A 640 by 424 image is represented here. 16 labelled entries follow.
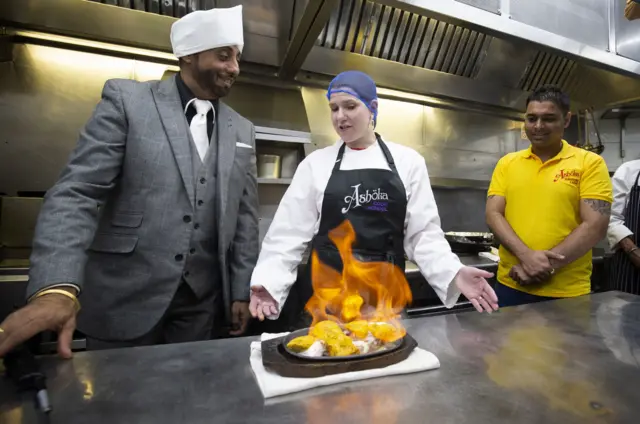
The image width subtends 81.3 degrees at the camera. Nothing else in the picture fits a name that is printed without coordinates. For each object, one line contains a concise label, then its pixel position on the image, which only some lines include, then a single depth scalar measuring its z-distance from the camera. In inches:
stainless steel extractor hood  89.0
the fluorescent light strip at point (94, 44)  89.9
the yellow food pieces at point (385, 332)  39.9
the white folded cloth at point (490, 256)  109.3
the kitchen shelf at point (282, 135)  104.3
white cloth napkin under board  31.7
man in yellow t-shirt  74.1
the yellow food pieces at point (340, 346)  36.2
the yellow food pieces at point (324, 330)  38.2
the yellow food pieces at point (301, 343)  36.9
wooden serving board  33.4
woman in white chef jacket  59.1
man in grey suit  51.3
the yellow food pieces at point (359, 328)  40.6
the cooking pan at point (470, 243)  113.3
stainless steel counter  28.6
